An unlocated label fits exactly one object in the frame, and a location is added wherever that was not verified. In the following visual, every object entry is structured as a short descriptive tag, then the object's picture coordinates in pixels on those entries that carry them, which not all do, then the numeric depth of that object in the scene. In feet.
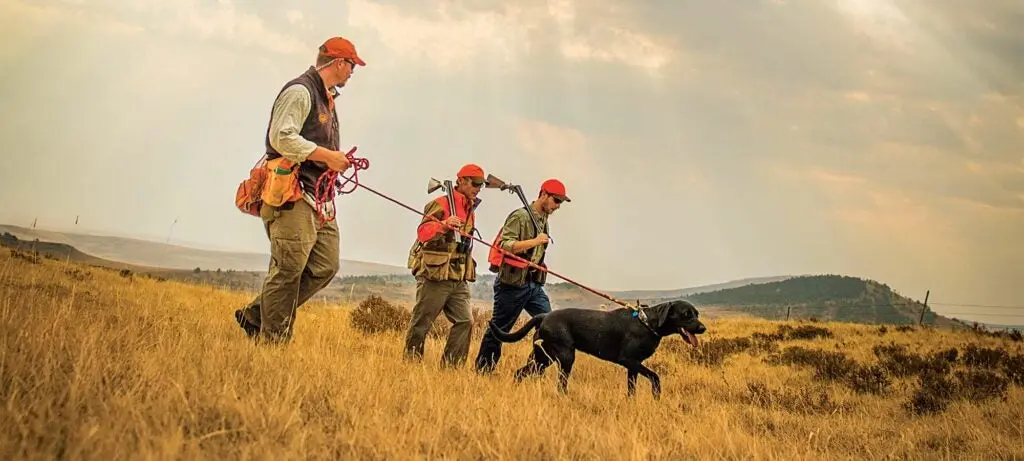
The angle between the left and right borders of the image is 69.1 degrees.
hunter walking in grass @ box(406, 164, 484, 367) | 20.80
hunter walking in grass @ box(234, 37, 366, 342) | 16.61
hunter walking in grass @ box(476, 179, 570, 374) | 22.45
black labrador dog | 19.85
